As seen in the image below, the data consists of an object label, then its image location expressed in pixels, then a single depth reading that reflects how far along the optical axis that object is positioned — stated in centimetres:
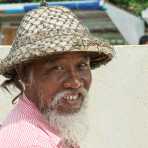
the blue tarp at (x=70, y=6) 1085
